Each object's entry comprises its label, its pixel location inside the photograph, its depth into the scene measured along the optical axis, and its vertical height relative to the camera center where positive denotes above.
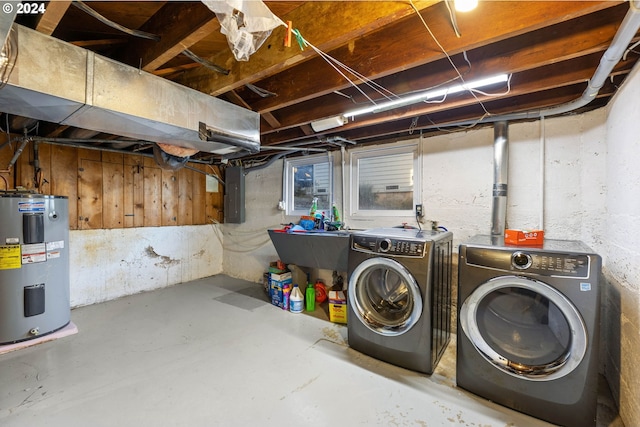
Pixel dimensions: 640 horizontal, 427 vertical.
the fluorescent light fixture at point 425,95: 1.58 +0.77
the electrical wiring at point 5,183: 2.67 +0.25
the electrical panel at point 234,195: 4.18 +0.22
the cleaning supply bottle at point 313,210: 3.16 -0.01
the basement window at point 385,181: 2.83 +0.32
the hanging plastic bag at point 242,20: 0.92 +0.70
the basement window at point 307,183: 3.43 +0.35
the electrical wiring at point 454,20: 1.07 +0.81
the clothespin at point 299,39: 1.12 +0.73
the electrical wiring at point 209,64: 1.47 +0.89
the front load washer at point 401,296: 1.86 -0.69
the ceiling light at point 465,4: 0.98 +0.78
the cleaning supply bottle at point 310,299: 3.10 -1.06
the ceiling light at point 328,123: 2.30 +0.79
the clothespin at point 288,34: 1.08 +0.72
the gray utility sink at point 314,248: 2.63 -0.42
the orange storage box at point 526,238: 1.69 -0.18
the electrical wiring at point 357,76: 1.24 +0.83
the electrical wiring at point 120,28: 1.10 +0.86
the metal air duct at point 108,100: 1.26 +0.64
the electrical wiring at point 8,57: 1.16 +0.67
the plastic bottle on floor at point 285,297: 3.09 -1.05
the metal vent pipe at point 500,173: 2.17 +0.30
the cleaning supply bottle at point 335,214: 3.18 -0.06
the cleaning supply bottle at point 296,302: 3.01 -1.07
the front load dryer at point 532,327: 1.38 -0.70
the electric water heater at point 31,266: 2.18 -0.50
